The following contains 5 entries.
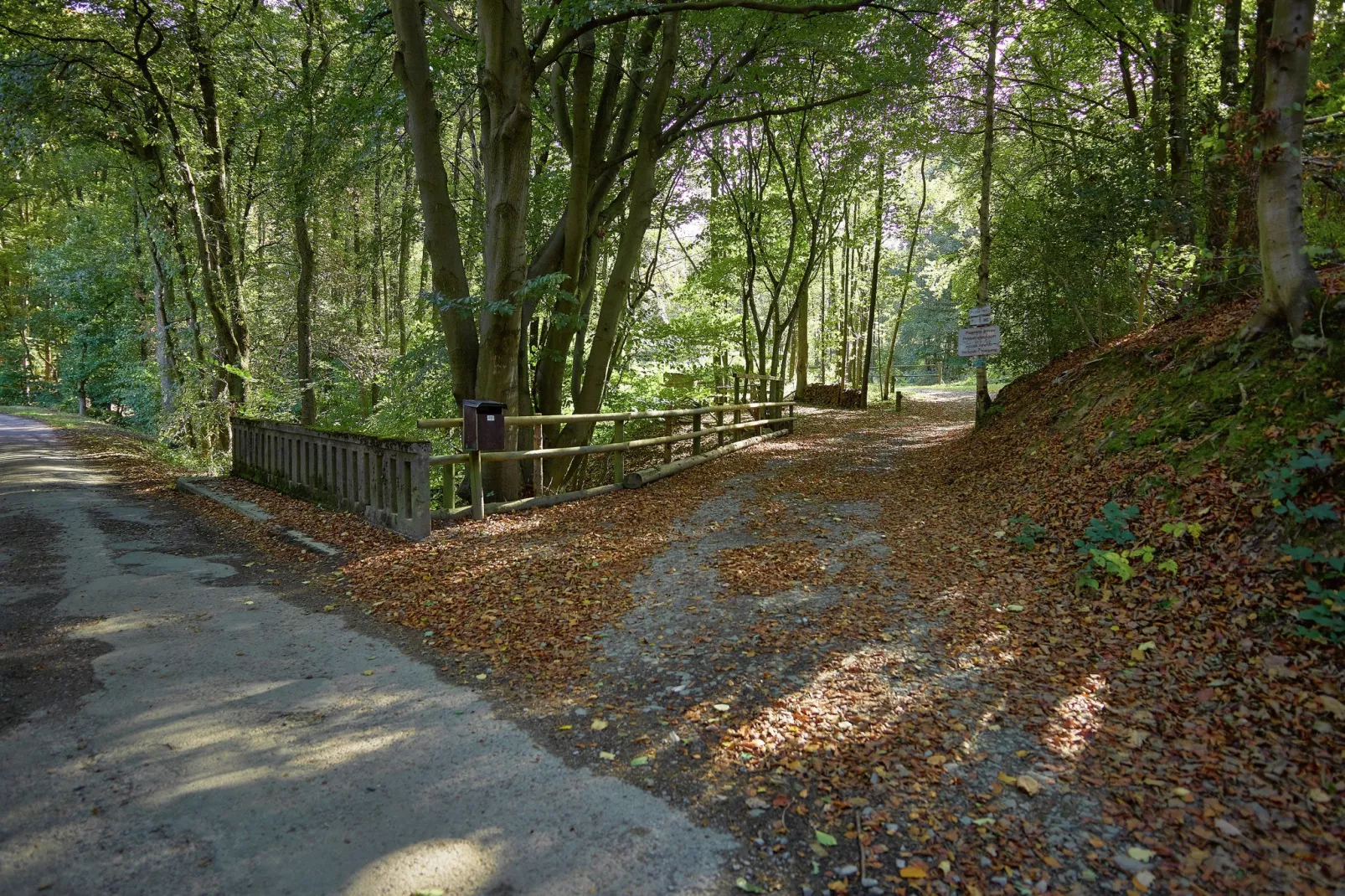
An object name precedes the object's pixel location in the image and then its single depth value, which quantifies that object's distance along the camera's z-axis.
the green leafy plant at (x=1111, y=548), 4.62
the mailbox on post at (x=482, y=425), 7.41
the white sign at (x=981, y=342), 10.66
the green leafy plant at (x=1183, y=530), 4.51
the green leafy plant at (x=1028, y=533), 5.72
